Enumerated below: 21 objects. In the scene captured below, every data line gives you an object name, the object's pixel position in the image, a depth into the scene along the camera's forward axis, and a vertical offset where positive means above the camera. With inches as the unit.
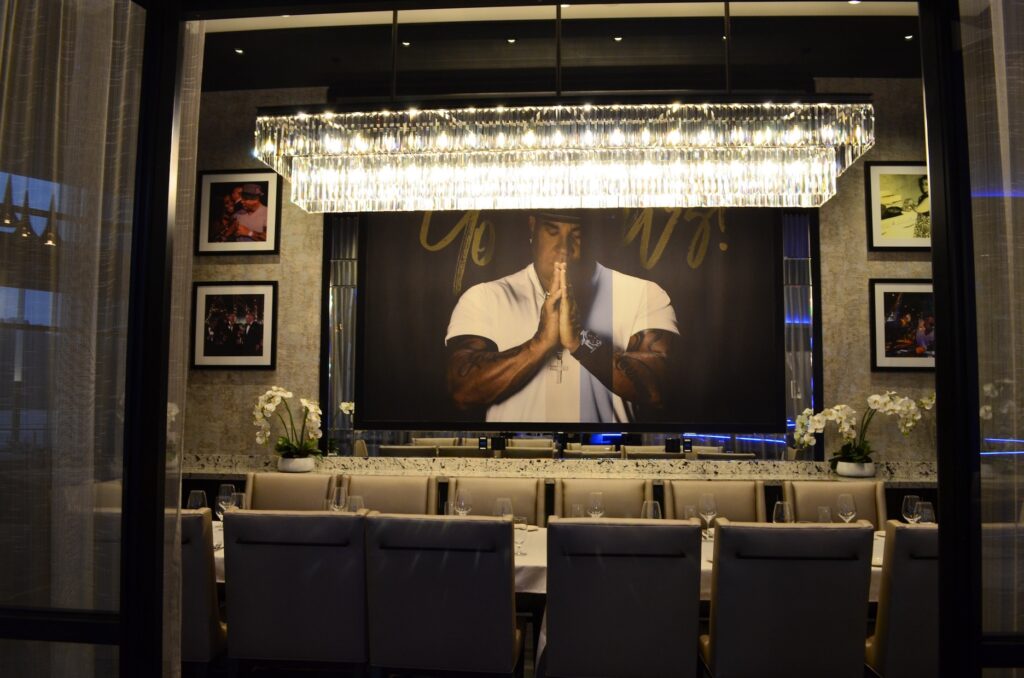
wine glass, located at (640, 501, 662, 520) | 120.1 -21.3
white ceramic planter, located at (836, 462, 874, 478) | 181.0 -21.3
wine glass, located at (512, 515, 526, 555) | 121.3 -28.1
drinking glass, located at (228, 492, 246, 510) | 129.8 -22.3
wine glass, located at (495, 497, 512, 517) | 117.7 -20.5
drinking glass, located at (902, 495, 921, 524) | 124.3 -21.7
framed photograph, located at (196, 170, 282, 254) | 206.1 +49.2
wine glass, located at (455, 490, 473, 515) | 127.3 -21.8
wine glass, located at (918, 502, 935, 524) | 123.1 -21.9
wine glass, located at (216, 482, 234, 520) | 127.6 -20.3
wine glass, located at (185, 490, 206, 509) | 120.3 -20.0
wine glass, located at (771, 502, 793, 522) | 122.0 -22.0
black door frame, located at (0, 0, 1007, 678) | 56.8 +0.6
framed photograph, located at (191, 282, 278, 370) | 203.9 +16.3
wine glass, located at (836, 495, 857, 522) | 125.3 -21.7
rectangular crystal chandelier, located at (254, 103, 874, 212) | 124.6 +42.7
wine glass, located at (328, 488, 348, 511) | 132.0 -21.7
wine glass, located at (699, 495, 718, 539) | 128.0 -22.0
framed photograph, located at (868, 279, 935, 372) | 192.1 +16.8
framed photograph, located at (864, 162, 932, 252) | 194.4 +49.6
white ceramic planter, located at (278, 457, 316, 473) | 187.3 -21.8
